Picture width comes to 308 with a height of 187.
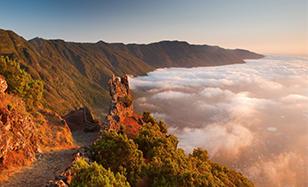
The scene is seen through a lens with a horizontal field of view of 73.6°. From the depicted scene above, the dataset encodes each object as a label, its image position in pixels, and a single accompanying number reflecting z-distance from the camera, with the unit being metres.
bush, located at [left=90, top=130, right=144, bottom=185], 23.79
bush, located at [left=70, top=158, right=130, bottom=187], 15.99
